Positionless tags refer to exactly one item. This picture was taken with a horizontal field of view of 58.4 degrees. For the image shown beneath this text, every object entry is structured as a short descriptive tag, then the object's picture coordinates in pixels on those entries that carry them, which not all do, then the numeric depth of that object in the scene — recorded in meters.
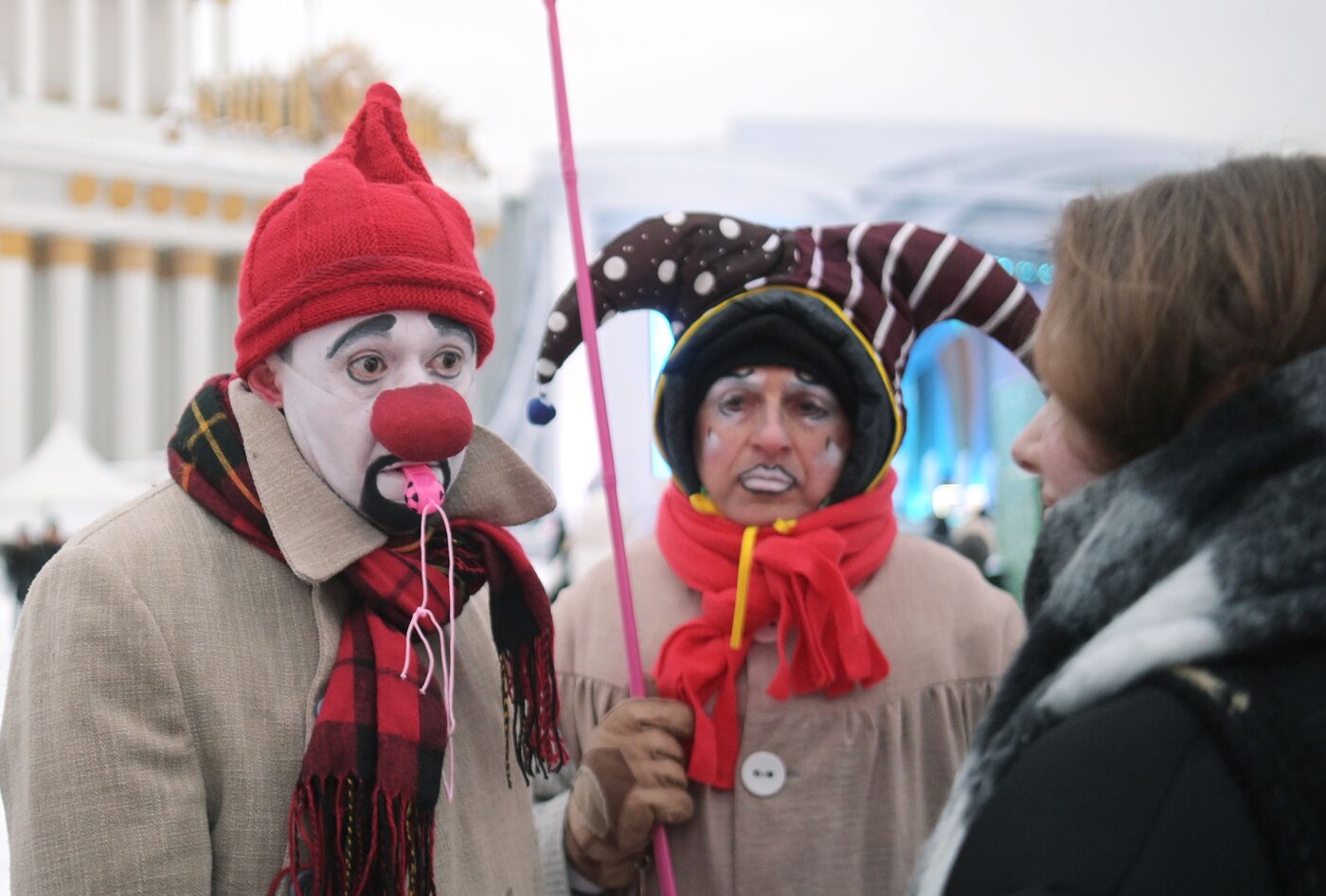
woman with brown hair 0.73
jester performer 1.67
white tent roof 11.07
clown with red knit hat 1.13
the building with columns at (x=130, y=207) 12.95
